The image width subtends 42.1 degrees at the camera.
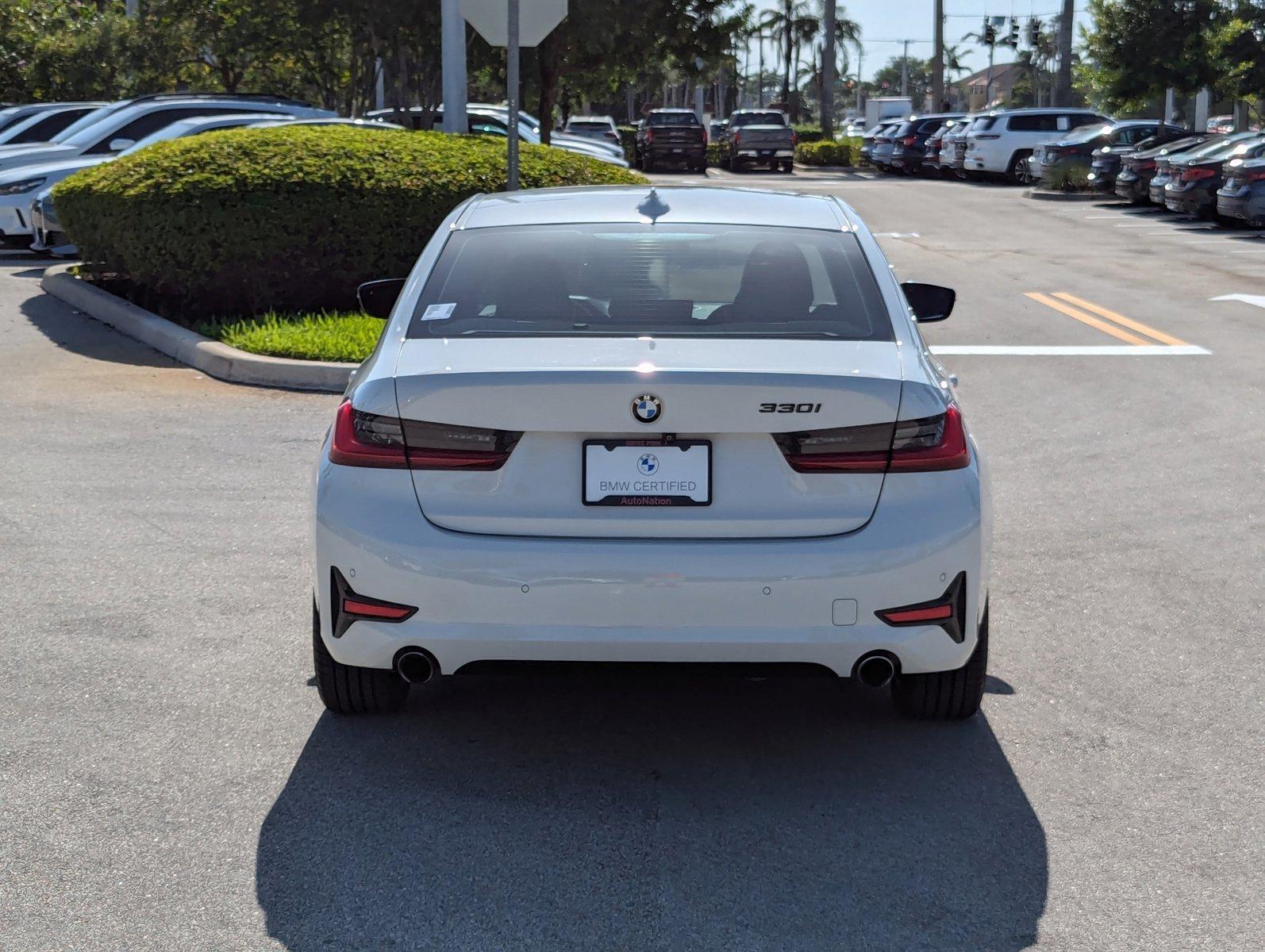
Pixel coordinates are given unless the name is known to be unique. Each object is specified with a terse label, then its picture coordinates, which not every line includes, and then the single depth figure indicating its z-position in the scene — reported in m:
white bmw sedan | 4.12
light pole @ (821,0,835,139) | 59.59
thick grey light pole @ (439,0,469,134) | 18.44
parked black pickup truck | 47.00
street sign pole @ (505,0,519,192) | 11.70
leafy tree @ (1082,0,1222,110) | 41.03
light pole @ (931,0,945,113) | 62.38
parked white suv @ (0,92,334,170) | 20.59
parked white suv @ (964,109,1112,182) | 40.25
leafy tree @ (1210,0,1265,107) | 40.25
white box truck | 82.44
